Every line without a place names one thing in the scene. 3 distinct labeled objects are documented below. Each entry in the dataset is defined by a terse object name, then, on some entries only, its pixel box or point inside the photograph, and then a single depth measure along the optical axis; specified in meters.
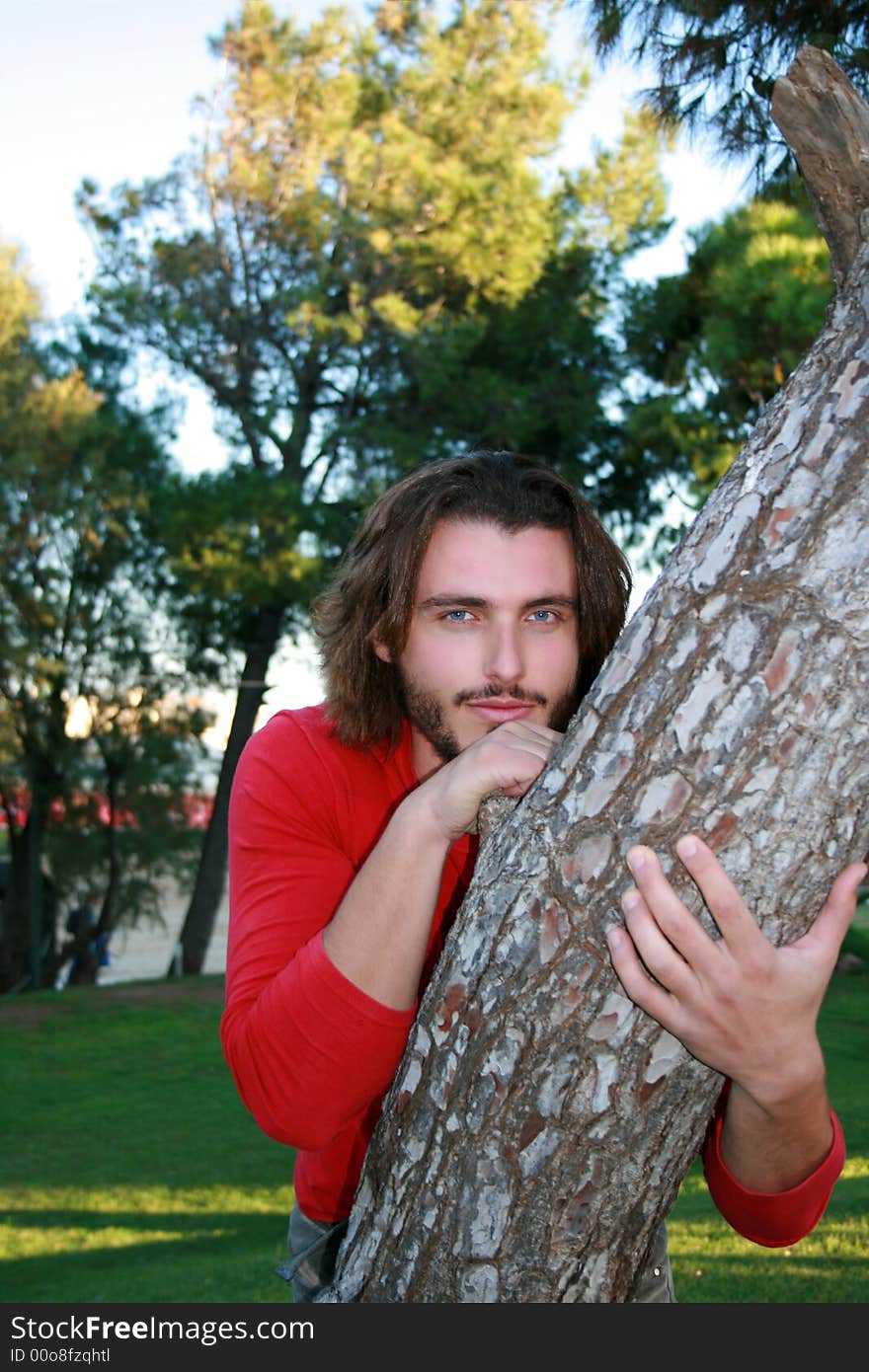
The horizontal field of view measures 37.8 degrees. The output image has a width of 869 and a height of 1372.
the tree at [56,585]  12.79
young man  1.27
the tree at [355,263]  12.33
